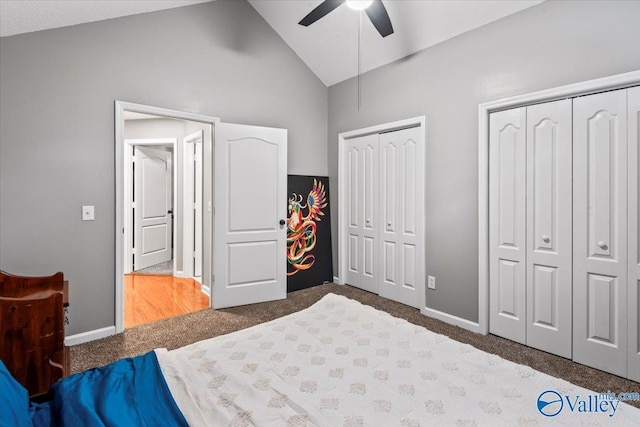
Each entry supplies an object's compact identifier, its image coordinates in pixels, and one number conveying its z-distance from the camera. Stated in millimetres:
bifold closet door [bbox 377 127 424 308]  3490
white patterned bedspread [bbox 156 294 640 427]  1016
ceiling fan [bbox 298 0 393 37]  2285
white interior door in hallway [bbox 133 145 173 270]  5336
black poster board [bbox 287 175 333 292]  4145
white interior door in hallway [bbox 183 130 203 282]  4484
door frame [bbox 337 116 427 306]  4277
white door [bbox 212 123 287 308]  3510
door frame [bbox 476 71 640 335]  2863
